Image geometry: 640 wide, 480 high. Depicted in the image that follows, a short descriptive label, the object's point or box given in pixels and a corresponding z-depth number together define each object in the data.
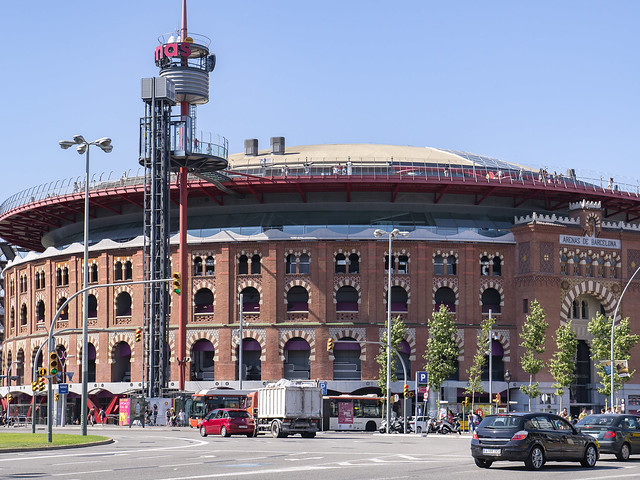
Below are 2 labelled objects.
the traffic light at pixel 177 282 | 45.91
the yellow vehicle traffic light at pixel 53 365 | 45.00
